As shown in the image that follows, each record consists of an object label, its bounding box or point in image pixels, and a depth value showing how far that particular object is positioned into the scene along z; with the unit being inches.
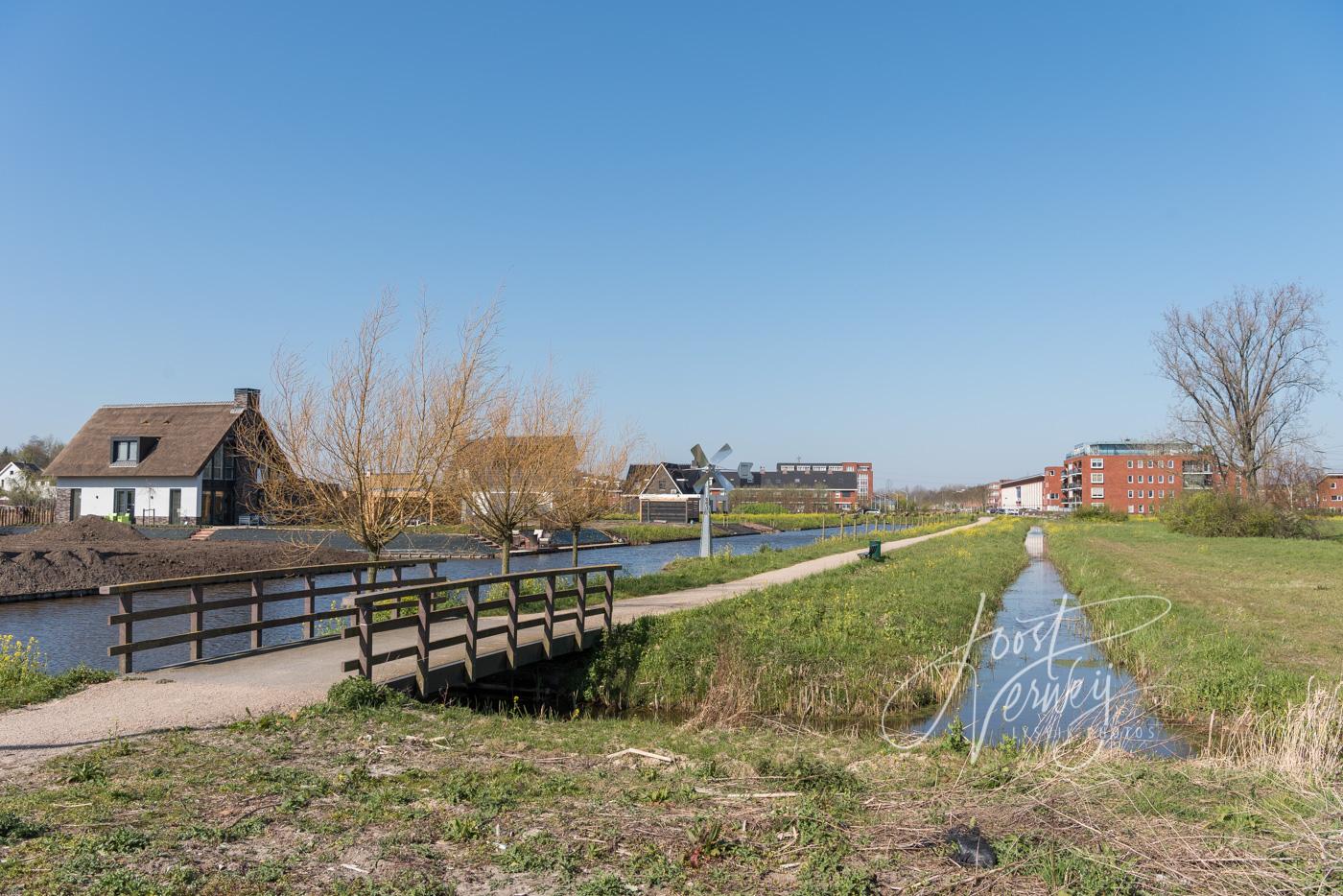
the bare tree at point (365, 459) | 649.0
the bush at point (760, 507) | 4547.2
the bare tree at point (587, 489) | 955.7
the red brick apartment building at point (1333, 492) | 5411.9
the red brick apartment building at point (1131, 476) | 4557.1
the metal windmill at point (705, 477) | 1227.9
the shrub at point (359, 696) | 390.6
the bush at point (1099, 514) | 3469.5
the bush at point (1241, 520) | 2207.2
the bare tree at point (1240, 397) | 2325.3
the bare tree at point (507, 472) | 816.3
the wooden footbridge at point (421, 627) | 439.8
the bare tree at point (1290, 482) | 2364.7
